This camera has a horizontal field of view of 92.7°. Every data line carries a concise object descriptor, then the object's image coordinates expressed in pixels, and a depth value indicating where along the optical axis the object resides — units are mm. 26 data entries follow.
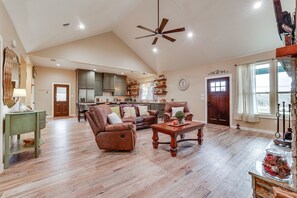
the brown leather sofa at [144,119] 4612
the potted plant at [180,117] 3152
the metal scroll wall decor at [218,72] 5518
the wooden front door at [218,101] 5508
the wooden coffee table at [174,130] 2734
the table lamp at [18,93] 2666
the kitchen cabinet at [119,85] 9297
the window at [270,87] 4180
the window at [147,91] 8979
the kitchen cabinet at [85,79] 7746
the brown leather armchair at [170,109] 4598
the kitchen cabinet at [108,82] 8734
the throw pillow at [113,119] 3155
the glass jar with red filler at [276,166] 946
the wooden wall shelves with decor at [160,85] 7961
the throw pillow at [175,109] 4827
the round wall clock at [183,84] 6856
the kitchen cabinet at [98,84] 8543
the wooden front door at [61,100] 7812
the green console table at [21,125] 2248
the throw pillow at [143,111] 5065
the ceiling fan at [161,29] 3407
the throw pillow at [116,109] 4352
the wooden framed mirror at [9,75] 2381
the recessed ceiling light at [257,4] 3420
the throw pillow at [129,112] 4603
